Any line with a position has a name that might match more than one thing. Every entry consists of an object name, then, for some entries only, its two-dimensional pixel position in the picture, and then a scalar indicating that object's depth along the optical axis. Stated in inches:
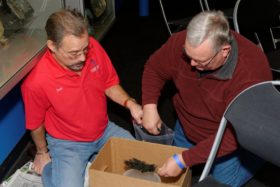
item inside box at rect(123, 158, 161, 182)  68.4
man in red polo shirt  65.4
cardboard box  60.3
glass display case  71.0
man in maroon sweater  56.4
